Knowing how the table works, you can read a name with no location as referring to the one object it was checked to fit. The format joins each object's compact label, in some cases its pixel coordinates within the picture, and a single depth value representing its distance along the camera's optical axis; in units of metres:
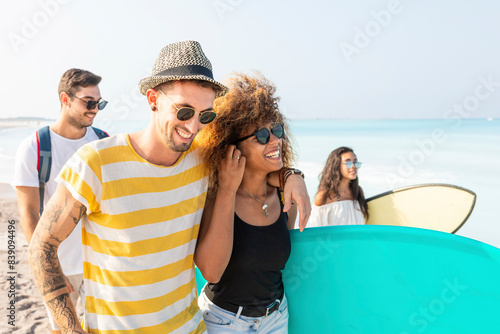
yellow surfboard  4.01
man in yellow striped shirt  1.14
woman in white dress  4.07
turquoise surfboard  1.66
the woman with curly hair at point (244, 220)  1.45
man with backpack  2.29
